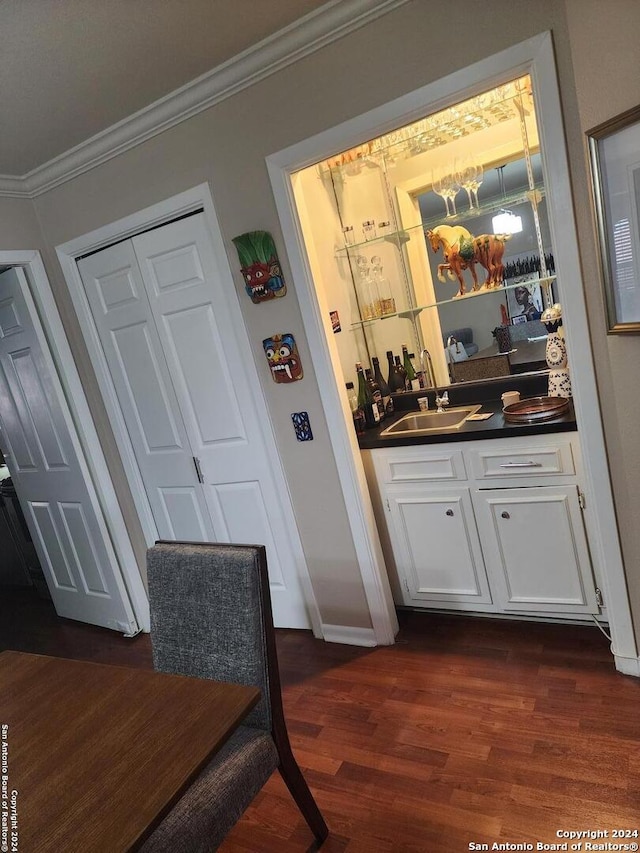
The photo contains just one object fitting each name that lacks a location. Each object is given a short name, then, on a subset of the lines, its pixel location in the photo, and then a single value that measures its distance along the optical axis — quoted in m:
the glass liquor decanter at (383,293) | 2.89
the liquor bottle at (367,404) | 2.74
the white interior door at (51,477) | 2.85
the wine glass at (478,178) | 2.50
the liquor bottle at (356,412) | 2.66
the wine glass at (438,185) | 2.55
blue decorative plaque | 2.37
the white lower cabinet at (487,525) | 2.13
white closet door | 2.48
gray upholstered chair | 1.30
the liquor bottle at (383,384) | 2.94
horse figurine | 2.56
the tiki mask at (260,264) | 2.20
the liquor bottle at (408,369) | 2.96
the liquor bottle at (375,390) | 2.86
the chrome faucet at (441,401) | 2.79
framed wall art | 1.52
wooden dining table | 0.97
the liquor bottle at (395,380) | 2.98
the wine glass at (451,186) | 2.53
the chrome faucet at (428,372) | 2.88
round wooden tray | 2.15
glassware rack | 2.44
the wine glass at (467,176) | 2.49
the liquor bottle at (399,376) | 2.99
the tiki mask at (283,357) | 2.29
